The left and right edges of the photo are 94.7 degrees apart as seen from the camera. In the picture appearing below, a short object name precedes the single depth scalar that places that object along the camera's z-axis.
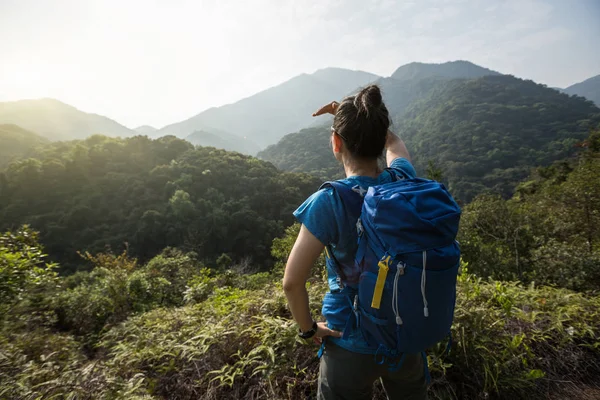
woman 0.97
